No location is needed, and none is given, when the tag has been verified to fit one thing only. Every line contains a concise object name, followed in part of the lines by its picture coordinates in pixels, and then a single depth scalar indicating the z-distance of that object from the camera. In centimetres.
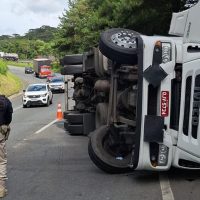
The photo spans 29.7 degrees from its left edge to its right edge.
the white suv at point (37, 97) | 2288
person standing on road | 549
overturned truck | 539
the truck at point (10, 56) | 10662
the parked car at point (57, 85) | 3364
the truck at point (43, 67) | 6162
